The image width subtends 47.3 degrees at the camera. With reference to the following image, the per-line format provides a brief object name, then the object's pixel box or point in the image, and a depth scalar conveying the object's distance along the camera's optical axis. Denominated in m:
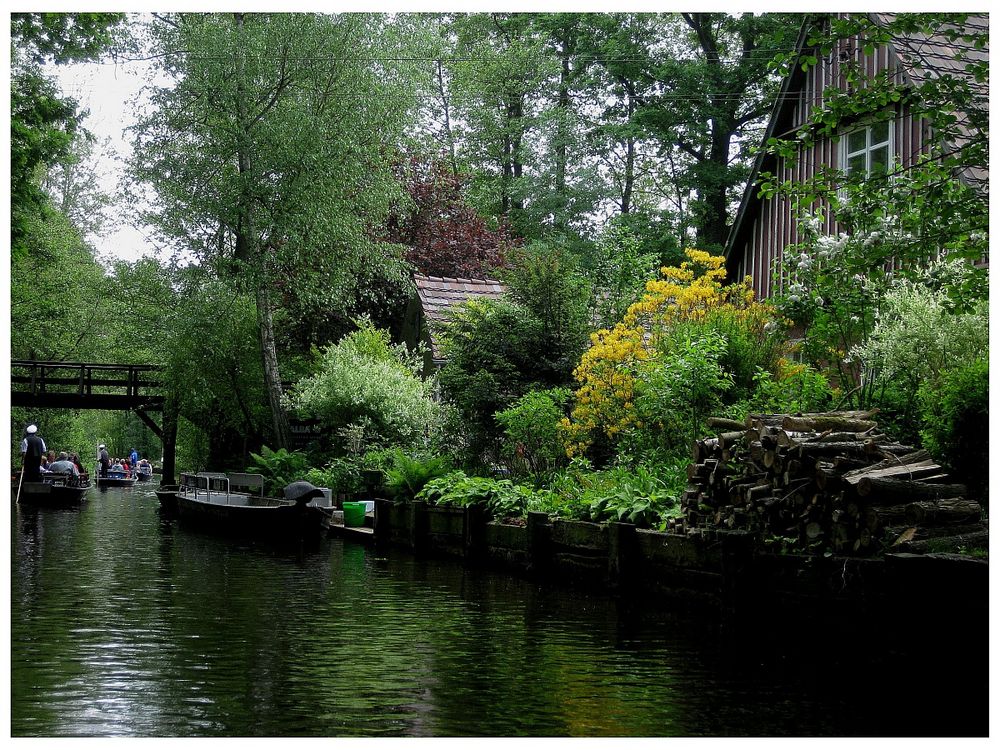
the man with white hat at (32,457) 35.59
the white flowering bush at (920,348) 13.40
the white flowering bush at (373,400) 26.70
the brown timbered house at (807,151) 19.67
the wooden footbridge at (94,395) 40.91
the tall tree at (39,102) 20.20
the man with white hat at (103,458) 54.05
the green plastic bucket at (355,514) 22.66
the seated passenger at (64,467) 36.41
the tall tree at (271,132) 29.75
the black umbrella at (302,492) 21.72
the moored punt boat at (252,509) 21.58
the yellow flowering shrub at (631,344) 17.62
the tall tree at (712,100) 35.56
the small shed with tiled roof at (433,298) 31.47
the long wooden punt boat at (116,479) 53.20
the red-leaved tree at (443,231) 37.72
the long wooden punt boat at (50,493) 34.59
